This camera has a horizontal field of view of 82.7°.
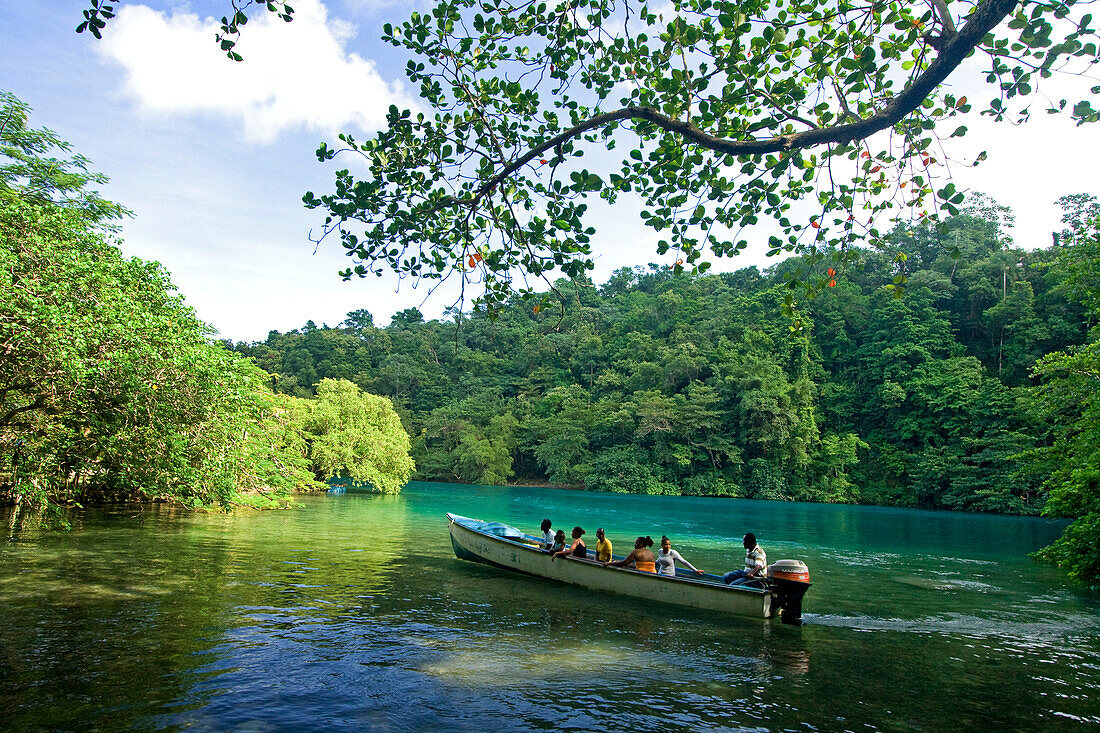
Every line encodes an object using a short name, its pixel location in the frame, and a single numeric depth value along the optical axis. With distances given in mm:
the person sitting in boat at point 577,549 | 12727
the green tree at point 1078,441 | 13662
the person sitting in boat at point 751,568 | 10695
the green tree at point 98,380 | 11414
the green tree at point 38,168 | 20188
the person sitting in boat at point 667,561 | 11586
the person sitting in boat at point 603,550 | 12251
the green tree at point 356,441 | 36875
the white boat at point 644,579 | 9898
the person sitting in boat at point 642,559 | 11719
